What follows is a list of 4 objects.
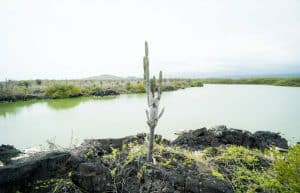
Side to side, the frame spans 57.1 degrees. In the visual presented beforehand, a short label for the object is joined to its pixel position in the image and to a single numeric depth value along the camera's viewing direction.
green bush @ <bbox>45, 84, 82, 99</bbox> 36.25
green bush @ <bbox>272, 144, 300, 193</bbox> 3.43
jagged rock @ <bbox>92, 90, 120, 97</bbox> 37.70
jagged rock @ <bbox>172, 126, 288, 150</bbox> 8.47
